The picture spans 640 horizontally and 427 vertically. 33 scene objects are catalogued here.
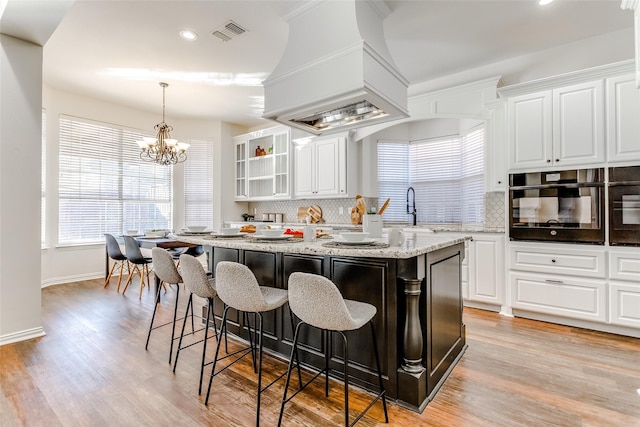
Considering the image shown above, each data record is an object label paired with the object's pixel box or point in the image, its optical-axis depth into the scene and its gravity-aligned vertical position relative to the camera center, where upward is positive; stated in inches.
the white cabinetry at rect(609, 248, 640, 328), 113.0 -26.4
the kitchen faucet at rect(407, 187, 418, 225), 206.5 +2.7
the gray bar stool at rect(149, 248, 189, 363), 98.4 -16.6
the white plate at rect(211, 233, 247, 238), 109.7 -7.1
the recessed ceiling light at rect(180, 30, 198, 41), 128.6 +73.9
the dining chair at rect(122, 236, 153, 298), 166.7 -19.9
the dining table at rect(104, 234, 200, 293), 156.7 -14.1
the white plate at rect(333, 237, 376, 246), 78.6 -7.1
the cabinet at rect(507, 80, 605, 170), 120.5 +35.0
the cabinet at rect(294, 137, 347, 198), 196.9 +30.0
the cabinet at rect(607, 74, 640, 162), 113.6 +34.5
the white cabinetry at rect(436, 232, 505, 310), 142.6 -26.3
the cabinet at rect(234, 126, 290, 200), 235.9 +39.6
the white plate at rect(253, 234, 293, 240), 97.5 -7.0
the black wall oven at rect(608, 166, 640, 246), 112.9 +2.9
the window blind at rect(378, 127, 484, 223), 181.8 +23.3
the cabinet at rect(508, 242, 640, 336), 114.6 -27.2
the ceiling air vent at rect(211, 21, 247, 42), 123.6 +73.8
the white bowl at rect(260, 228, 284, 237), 98.0 -5.8
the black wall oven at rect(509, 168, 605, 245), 119.9 +3.3
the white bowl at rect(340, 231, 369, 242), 79.4 -5.5
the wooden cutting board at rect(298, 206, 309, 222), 231.1 +0.9
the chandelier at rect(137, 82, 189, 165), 181.6 +40.1
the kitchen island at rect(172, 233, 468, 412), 74.5 -22.5
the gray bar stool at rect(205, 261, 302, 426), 71.6 -17.9
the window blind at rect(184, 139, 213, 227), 255.1 +24.6
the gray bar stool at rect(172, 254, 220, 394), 84.6 -17.3
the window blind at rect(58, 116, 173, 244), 200.5 +20.6
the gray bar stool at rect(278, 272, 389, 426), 60.9 -18.5
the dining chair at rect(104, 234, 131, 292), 182.5 -20.3
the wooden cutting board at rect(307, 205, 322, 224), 223.1 +0.2
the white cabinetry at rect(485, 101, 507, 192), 146.9 +31.1
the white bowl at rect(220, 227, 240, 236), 110.7 -5.9
